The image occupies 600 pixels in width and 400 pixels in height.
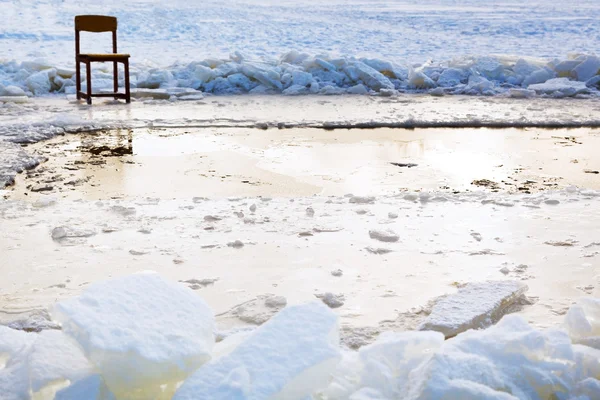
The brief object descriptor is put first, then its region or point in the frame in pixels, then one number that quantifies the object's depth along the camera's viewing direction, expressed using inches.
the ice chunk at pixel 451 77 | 352.2
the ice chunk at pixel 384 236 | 114.6
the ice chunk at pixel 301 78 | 334.6
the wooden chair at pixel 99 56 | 270.1
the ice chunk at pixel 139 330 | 57.9
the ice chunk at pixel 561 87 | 317.7
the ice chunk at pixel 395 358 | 61.4
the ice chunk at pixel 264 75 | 332.7
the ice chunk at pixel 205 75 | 337.1
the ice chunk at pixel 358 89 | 325.4
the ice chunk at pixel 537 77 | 352.2
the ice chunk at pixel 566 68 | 358.3
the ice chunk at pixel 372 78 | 336.8
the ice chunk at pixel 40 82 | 319.9
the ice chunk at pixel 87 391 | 56.6
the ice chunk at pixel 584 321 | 71.3
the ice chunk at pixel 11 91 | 293.4
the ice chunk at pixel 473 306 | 81.7
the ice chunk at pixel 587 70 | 352.2
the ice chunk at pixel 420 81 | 345.1
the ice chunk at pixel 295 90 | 319.4
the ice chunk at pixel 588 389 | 62.4
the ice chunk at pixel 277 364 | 56.6
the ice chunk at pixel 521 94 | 314.3
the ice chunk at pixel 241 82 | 332.8
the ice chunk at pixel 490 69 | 365.1
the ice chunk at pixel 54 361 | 58.8
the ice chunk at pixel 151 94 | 303.4
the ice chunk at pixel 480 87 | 330.5
